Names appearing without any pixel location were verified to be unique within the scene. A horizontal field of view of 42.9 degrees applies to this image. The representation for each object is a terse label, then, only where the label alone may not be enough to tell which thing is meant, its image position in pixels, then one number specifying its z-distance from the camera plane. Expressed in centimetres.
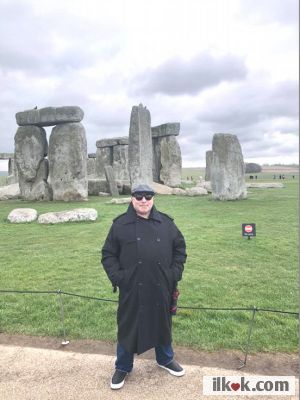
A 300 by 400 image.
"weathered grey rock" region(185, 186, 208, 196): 1650
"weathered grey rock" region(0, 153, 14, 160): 2796
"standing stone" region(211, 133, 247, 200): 1366
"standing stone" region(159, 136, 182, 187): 2123
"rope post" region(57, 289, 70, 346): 362
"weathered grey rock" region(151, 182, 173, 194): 1731
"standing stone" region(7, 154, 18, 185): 2523
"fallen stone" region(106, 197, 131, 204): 1340
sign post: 710
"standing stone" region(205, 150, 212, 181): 2556
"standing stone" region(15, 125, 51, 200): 1566
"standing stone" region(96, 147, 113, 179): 2466
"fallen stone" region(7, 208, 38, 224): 969
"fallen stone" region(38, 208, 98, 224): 941
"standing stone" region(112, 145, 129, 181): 2383
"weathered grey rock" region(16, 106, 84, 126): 1477
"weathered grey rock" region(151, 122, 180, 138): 2106
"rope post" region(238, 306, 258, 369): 319
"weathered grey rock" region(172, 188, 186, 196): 1692
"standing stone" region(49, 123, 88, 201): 1486
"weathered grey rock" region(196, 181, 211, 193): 1978
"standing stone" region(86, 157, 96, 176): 2890
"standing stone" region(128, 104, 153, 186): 1484
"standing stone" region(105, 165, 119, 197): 1706
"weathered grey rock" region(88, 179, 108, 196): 1775
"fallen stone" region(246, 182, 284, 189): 2129
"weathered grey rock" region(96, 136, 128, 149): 2375
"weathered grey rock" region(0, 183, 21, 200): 1694
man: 301
